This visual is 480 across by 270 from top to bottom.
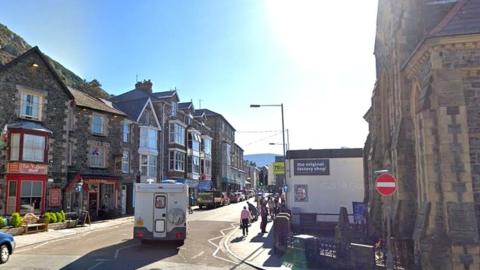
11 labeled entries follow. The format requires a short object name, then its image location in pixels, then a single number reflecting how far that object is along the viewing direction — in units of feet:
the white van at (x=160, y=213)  57.21
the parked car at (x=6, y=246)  44.12
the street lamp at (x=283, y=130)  89.33
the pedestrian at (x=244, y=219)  71.67
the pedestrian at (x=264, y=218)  75.31
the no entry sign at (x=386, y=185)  34.01
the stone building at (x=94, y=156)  103.40
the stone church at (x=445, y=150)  37.60
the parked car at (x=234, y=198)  204.29
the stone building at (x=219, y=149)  244.42
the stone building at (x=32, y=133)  85.71
